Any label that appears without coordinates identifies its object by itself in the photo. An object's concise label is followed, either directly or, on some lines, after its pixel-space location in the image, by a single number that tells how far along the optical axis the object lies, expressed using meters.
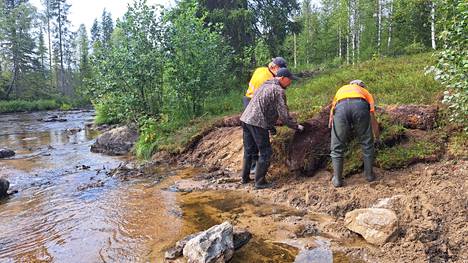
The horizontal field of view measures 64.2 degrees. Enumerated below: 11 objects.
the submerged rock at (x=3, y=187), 7.21
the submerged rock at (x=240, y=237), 4.29
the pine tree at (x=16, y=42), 38.78
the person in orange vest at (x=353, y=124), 5.44
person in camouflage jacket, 5.98
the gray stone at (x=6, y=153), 11.96
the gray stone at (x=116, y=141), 12.23
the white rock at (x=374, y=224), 4.12
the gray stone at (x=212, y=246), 3.87
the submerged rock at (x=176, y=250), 4.11
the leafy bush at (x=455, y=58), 4.81
